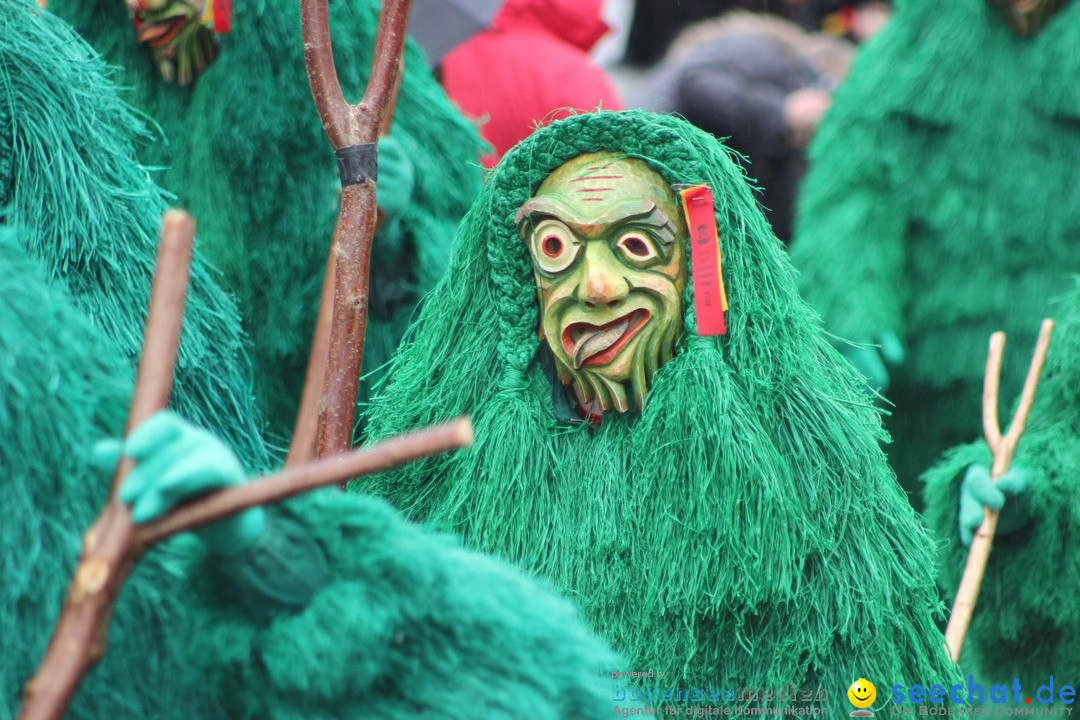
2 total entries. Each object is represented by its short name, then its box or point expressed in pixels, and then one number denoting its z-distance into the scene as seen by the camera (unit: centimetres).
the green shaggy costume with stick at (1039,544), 438
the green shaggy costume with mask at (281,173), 486
